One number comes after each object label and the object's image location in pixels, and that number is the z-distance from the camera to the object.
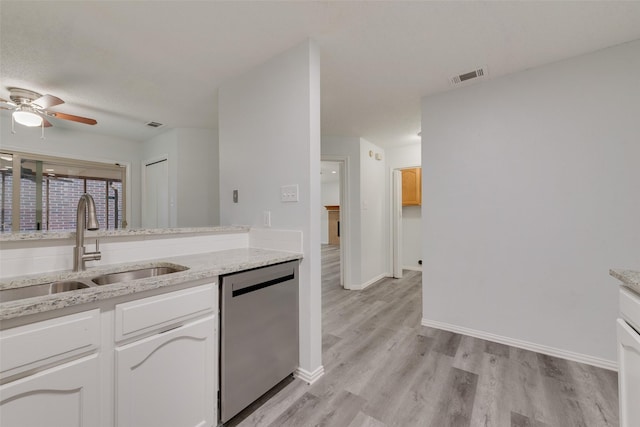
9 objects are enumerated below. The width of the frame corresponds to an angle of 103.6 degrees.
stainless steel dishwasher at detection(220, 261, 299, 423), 1.35
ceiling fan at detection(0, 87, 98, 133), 2.40
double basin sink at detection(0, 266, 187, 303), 1.07
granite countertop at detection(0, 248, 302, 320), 0.81
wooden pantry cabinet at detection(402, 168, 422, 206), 4.84
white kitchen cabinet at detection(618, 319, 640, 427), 0.83
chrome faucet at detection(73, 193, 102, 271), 1.21
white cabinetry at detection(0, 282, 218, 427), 0.80
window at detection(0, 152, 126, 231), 3.37
